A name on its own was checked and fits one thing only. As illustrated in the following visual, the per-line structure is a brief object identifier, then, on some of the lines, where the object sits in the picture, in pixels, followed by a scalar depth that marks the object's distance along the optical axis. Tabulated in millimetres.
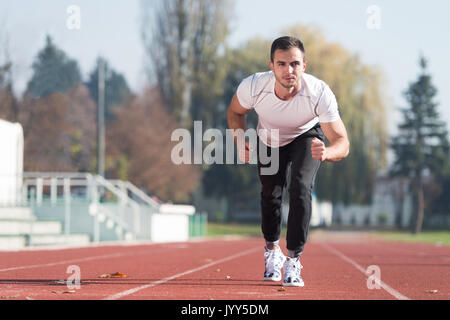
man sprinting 7312
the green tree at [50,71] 32469
